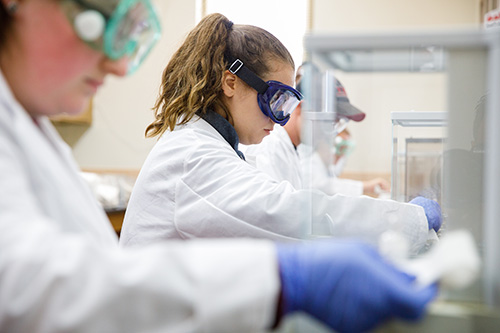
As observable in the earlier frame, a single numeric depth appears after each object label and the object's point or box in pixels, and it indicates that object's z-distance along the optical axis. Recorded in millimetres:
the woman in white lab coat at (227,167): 1068
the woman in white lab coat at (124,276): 566
